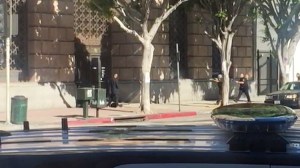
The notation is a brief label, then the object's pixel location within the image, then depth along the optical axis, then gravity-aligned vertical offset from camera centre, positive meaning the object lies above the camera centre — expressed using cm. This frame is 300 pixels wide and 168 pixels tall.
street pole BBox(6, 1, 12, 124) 1797 -8
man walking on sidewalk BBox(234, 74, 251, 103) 2980 -23
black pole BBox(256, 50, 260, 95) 3594 +41
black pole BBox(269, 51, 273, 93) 3722 +36
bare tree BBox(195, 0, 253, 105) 2630 +264
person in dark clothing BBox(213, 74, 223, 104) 2727 -17
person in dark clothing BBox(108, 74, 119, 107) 2639 -43
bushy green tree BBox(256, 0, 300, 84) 2959 +302
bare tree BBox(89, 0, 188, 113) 2197 +260
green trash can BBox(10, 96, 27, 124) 1830 -89
